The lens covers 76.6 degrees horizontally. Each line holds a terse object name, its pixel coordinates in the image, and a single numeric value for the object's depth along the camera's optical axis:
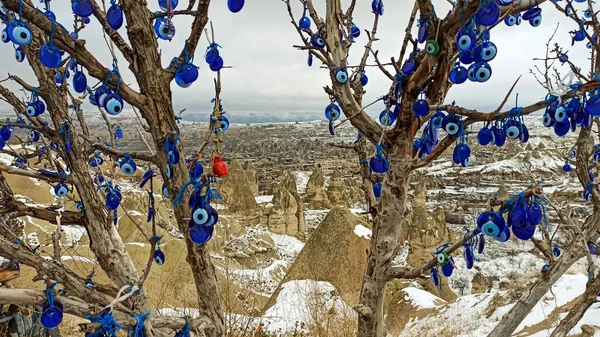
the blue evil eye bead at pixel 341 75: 2.18
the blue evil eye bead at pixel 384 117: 2.29
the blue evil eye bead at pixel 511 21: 2.18
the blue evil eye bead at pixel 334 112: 2.53
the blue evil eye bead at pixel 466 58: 1.77
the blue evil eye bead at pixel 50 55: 1.34
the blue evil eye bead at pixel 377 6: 2.52
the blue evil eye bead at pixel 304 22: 2.50
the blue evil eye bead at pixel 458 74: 1.82
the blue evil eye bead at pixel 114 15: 1.49
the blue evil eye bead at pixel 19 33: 1.28
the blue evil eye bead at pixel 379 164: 1.99
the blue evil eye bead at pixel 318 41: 2.45
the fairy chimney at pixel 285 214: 27.69
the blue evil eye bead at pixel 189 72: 1.54
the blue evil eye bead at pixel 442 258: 2.05
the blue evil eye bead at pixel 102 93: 1.55
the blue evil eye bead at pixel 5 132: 2.24
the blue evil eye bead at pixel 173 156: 1.60
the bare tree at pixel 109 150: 1.46
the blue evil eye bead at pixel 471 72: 1.78
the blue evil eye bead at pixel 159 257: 2.01
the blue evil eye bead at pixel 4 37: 1.54
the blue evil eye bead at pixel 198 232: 1.49
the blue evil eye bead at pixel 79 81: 1.65
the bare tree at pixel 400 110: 1.70
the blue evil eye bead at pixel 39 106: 1.93
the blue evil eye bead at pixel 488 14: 1.50
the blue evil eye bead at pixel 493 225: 1.61
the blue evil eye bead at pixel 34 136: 2.54
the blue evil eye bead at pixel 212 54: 1.68
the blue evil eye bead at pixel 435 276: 2.22
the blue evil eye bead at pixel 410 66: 1.96
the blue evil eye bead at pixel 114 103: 1.50
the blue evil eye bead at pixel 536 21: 2.08
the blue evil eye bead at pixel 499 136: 1.73
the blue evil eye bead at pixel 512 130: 1.65
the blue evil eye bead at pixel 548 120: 1.51
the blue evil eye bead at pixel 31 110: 1.89
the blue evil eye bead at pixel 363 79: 2.87
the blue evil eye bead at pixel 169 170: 1.65
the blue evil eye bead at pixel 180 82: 1.56
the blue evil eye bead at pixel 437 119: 1.84
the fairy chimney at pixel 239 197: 28.82
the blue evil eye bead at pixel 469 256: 2.00
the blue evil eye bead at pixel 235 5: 1.45
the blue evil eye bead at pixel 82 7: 1.46
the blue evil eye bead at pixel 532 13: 1.87
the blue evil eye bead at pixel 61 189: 2.19
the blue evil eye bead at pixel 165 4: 1.79
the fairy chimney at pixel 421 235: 21.25
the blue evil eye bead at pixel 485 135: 1.76
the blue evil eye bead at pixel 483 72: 1.75
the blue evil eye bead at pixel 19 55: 1.85
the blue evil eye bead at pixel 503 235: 1.63
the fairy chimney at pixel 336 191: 39.31
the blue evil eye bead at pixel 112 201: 2.15
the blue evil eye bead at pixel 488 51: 1.71
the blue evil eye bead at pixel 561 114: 1.46
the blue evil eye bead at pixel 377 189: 2.81
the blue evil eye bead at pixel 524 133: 1.66
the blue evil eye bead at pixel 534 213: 1.49
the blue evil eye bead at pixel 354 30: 2.85
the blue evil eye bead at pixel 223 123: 1.82
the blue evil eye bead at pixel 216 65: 1.70
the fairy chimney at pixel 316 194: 39.66
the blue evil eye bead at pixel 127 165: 1.81
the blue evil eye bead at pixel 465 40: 1.59
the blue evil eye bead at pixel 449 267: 2.10
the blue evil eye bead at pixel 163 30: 1.77
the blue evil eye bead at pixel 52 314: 1.30
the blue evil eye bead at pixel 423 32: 1.71
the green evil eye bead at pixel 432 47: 1.67
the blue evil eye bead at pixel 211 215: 1.46
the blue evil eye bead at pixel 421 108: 1.85
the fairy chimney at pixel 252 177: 41.16
